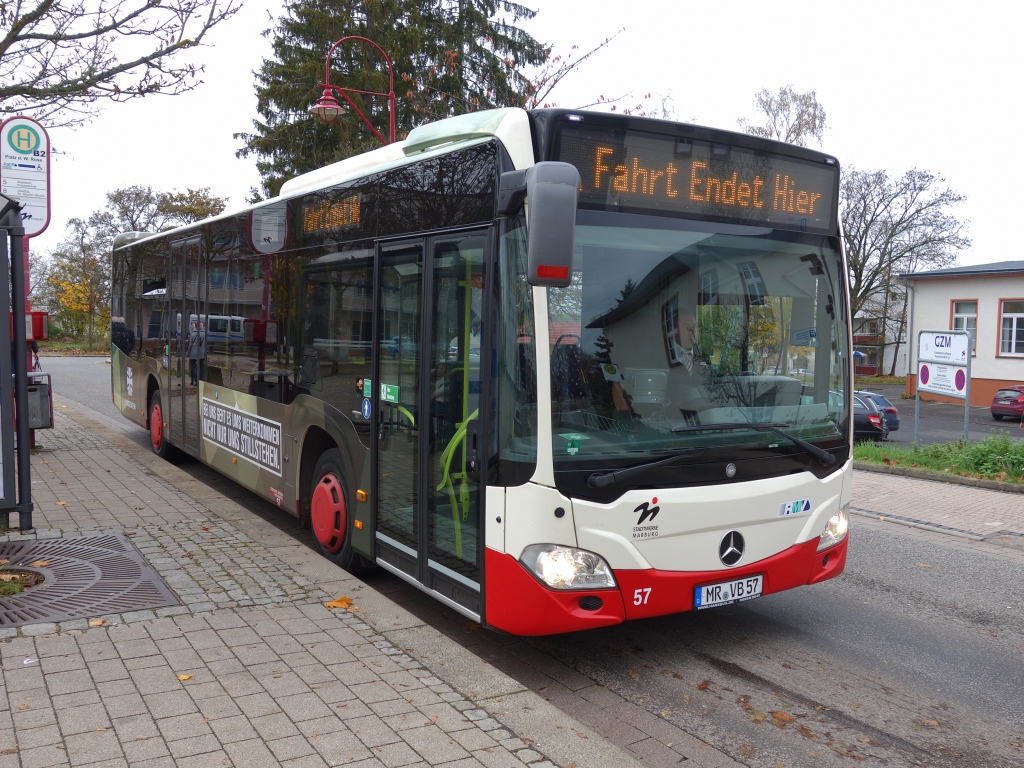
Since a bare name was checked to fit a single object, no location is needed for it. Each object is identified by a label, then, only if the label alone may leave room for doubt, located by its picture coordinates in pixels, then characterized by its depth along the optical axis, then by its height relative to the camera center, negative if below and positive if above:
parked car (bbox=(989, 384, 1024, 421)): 33.03 -2.54
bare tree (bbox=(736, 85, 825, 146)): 44.88 +11.33
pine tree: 27.92 +8.69
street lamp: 16.36 +4.11
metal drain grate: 5.20 -1.68
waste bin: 9.11 -0.82
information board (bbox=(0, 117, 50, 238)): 7.16 +1.28
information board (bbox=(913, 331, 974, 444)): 15.27 -0.49
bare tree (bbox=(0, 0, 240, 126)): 9.48 +3.01
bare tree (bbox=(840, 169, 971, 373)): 52.06 +6.14
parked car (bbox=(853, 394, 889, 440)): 24.05 -2.43
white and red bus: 4.46 -0.22
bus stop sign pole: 5.51 -0.21
